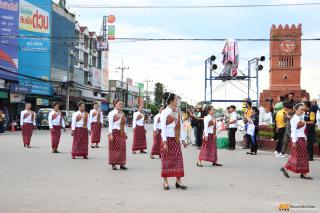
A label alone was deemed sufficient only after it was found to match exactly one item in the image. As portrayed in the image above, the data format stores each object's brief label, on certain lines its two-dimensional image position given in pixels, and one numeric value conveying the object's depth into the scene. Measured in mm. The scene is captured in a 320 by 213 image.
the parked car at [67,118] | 44738
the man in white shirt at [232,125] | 17923
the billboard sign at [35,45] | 44906
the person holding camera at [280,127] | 15844
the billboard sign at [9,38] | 40500
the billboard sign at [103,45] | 52375
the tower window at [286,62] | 66125
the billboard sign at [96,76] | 68644
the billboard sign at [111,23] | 45819
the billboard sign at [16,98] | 41250
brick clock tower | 65250
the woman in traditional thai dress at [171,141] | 8492
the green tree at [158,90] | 112681
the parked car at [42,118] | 42272
